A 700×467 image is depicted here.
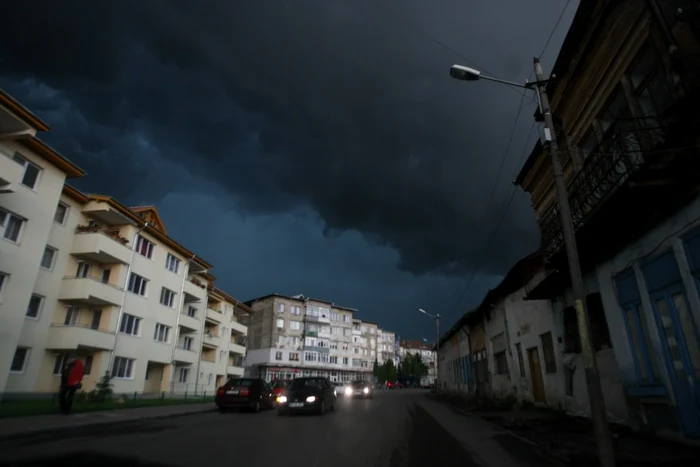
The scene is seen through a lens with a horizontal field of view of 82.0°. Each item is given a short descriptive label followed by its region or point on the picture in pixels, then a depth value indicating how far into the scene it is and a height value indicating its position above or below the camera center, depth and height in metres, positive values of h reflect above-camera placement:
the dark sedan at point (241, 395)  19.55 -0.59
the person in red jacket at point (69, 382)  15.45 -0.01
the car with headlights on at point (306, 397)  16.97 -0.62
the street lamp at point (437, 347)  49.69 +4.26
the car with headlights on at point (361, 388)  38.12 -0.53
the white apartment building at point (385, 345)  115.12 +10.18
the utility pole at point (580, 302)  6.12 +1.36
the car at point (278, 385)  25.35 -0.18
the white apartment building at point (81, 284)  20.22 +5.89
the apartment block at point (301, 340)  74.75 +7.83
